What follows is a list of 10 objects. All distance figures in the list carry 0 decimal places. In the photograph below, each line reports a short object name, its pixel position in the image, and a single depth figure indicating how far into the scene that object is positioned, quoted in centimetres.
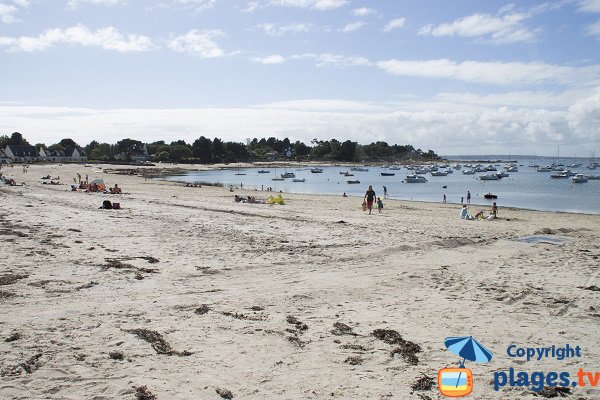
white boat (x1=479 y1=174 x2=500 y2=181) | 10434
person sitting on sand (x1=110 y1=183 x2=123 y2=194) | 3863
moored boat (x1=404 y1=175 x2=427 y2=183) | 9431
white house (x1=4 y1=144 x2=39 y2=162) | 13688
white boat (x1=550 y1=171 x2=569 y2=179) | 10919
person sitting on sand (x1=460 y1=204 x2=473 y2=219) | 2813
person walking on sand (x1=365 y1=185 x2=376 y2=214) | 2924
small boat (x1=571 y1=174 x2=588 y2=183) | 9044
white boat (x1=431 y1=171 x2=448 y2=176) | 12458
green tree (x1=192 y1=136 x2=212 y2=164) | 17862
